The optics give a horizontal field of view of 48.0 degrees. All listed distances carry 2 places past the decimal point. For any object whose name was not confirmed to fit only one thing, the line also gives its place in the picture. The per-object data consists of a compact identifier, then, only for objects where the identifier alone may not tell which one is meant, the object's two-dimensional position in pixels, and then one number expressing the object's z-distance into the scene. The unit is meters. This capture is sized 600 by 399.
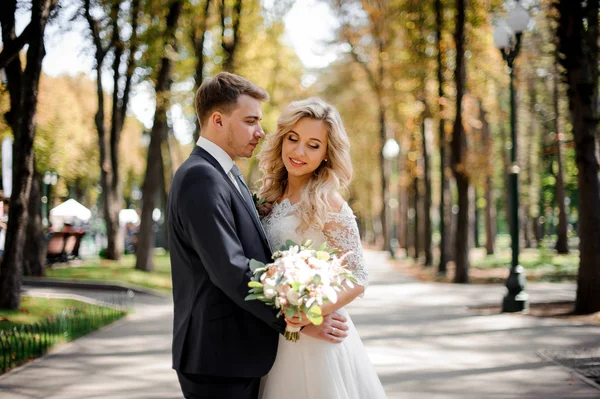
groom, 3.02
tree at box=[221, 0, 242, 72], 19.83
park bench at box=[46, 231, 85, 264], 23.66
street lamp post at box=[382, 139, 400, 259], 29.97
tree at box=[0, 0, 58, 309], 10.57
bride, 3.45
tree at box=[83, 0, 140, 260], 21.91
